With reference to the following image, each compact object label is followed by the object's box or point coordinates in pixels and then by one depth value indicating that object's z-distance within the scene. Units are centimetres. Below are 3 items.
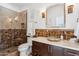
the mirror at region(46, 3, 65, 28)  169
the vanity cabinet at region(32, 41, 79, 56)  165
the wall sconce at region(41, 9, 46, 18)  173
